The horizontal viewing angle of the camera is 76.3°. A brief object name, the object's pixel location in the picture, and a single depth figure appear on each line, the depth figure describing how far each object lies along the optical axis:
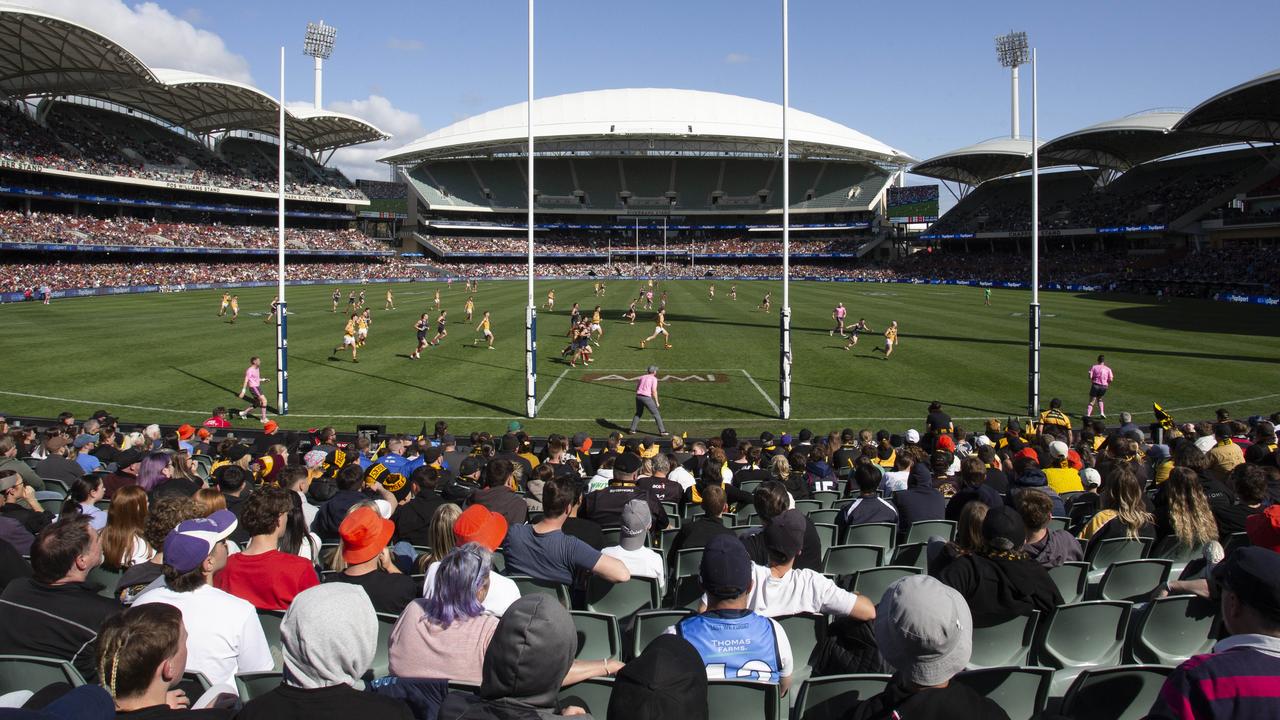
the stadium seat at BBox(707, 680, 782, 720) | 4.00
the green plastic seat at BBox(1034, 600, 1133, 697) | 5.50
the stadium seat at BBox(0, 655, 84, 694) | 4.29
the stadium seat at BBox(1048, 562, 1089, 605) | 6.59
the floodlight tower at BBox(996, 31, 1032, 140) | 88.31
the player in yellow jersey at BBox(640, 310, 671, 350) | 33.75
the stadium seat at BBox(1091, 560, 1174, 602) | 6.51
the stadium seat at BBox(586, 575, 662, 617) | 6.34
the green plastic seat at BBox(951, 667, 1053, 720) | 4.12
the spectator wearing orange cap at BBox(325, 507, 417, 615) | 5.61
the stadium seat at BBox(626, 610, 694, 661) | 5.23
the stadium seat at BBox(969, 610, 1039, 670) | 5.45
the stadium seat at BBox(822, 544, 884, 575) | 7.31
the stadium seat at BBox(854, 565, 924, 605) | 6.27
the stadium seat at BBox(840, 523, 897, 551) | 8.24
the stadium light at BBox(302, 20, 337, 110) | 101.94
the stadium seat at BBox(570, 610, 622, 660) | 5.17
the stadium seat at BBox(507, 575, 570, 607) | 6.40
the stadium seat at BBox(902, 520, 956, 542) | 8.48
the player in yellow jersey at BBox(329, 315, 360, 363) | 30.95
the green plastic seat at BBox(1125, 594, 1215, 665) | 5.43
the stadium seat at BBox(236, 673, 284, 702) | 4.33
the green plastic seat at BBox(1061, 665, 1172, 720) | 4.16
